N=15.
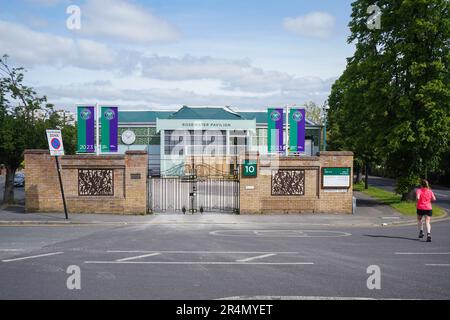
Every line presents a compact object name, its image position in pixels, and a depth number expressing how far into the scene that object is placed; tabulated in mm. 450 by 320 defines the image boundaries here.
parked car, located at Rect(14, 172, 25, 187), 39528
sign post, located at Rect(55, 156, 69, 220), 16947
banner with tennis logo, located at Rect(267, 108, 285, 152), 25667
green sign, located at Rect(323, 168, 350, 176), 19531
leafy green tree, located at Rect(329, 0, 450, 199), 21438
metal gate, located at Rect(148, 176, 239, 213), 20016
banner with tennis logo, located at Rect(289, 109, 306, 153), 24469
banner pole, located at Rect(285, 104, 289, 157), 22050
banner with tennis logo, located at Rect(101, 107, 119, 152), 24000
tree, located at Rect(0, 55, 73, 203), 20562
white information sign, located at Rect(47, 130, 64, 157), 16750
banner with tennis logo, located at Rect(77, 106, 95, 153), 23656
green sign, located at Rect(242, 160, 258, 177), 19109
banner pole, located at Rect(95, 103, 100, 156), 21269
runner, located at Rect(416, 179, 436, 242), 13164
